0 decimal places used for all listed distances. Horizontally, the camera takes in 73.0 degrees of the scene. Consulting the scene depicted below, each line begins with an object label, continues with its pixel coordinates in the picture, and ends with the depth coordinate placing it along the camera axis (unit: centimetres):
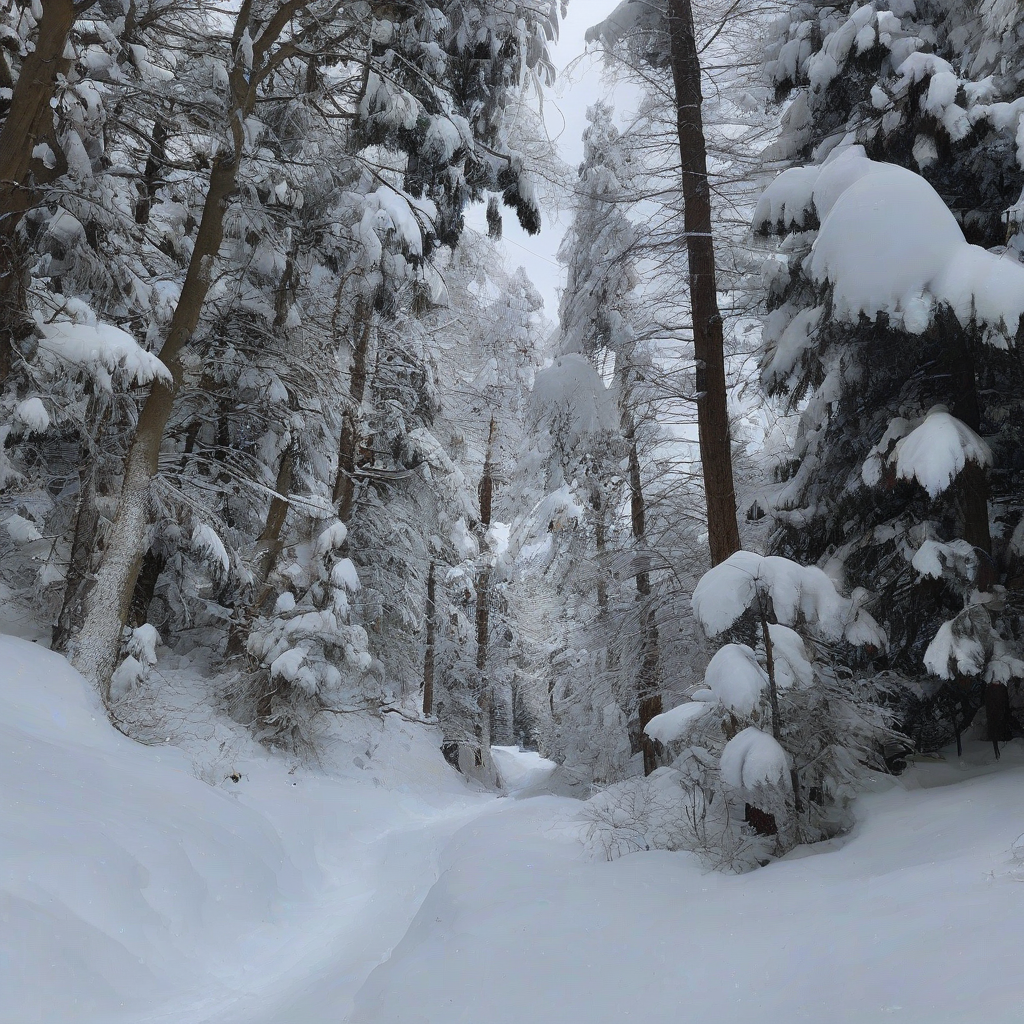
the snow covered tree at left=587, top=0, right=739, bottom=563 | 699
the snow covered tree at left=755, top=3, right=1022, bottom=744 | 468
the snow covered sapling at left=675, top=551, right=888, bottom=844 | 443
